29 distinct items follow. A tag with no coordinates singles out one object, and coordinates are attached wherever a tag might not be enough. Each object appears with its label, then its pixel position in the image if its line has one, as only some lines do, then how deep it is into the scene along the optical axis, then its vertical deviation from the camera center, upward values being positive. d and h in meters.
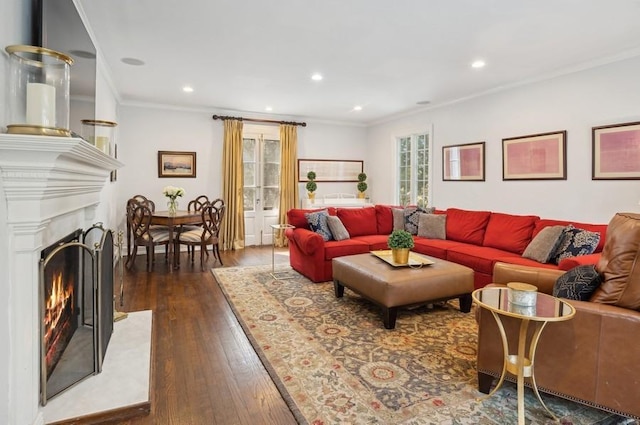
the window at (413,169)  6.57 +0.85
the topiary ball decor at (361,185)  7.67 +0.60
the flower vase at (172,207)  5.30 +0.07
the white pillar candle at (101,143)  2.74 +0.53
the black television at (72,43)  1.79 +0.96
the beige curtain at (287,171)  7.20 +0.84
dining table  4.99 -0.12
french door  7.09 +0.57
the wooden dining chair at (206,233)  5.23 -0.32
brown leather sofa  1.74 -0.64
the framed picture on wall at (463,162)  5.40 +0.82
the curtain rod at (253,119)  6.63 +1.79
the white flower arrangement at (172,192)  5.34 +0.29
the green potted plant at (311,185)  7.20 +0.56
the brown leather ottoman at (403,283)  3.10 -0.63
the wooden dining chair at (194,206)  5.94 +0.11
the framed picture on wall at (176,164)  6.31 +0.86
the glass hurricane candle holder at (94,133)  2.44 +0.56
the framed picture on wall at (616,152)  3.64 +0.66
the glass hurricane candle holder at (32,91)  1.47 +0.50
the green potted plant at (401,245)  3.46 -0.30
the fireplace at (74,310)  1.88 -0.63
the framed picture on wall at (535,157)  4.34 +0.74
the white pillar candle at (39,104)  1.50 +0.45
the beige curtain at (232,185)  6.70 +0.52
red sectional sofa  3.97 -0.34
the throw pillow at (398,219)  5.56 -0.09
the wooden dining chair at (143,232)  4.98 -0.29
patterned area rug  1.96 -1.04
